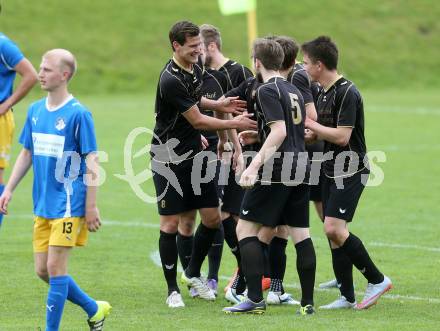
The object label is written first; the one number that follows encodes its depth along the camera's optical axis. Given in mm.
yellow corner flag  61809
